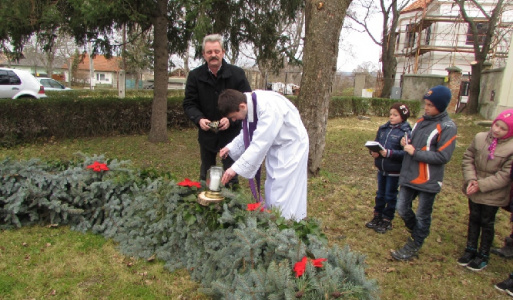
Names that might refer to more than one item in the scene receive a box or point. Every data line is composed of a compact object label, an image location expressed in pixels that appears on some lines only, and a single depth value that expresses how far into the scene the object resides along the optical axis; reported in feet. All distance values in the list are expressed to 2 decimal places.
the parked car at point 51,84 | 69.77
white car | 35.50
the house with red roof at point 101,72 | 192.24
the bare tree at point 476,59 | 51.98
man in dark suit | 11.25
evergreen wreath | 6.25
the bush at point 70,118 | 25.57
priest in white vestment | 8.47
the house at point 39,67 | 195.36
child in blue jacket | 11.74
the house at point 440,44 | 80.12
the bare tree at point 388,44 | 69.95
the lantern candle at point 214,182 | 8.70
